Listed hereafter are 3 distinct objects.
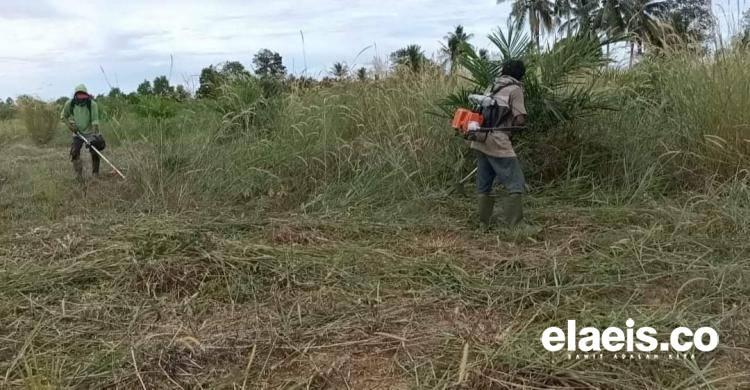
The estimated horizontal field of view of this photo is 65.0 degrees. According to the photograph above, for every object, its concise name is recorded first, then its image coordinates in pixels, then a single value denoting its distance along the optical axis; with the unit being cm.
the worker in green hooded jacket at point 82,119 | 707
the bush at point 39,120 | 1352
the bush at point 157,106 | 1058
